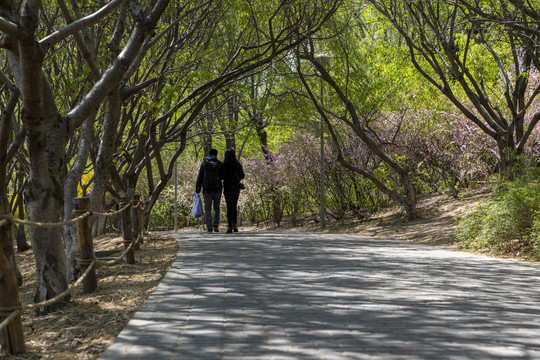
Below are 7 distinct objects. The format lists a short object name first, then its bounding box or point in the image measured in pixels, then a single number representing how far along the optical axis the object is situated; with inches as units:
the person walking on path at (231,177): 656.4
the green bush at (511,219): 420.2
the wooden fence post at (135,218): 433.0
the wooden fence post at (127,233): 411.5
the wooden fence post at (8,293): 175.9
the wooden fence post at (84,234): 275.4
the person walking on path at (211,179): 655.1
